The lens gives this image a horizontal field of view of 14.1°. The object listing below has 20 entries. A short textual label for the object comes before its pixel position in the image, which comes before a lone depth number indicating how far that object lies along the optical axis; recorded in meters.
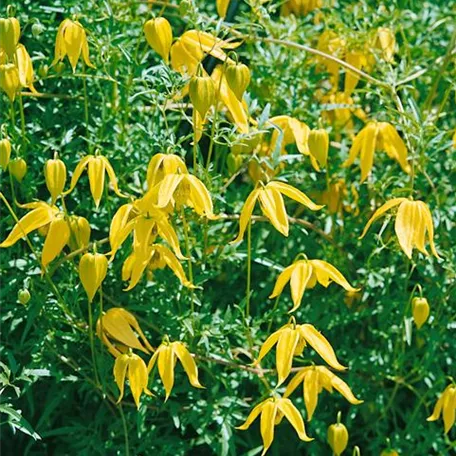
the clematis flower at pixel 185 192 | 1.22
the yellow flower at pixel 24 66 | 1.31
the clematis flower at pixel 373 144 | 1.41
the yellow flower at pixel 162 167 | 1.25
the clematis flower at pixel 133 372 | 1.27
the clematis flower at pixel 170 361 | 1.26
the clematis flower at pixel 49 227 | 1.27
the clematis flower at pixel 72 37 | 1.30
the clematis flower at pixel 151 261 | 1.25
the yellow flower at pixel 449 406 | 1.35
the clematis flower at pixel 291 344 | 1.24
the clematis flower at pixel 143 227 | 1.24
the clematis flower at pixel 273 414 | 1.25
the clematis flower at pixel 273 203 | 1.24
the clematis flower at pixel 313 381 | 1.30
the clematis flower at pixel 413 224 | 1.27
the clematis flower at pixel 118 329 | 1.32
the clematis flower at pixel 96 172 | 1.26
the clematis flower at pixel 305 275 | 1.26
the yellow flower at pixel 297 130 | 1.40
